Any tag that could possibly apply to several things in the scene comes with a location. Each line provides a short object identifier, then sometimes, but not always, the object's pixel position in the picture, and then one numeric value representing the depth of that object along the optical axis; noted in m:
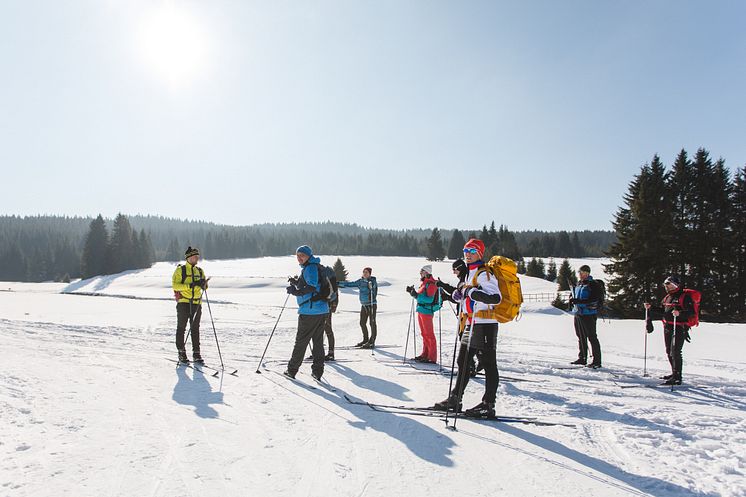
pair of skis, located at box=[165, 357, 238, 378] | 7.21
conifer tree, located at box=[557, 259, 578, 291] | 55.03
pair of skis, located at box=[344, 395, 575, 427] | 5.13
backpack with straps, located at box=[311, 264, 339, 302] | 6.96
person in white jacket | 5.12
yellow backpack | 5.25
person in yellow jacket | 8.12
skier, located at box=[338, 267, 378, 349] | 11.27
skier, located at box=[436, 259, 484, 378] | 6.38
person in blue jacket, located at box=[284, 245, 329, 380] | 6.93
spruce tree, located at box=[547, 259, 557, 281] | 72.62
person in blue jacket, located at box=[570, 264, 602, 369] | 8.88
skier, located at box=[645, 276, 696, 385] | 7.32
